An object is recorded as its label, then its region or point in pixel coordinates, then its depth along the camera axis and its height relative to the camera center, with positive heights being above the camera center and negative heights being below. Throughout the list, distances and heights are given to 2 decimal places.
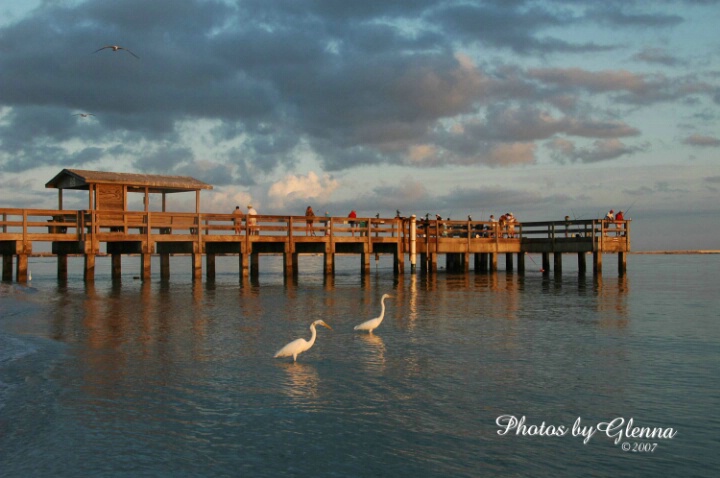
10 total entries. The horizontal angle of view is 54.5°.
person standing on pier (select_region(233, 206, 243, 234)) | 34.31 +0.66
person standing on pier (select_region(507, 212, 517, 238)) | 43.41 +0.24
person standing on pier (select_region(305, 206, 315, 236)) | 36.47 +0.35
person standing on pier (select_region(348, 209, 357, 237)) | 38.27 +0.67
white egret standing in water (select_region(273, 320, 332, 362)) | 12.59 -2.10
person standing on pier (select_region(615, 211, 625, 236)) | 40.41 +0.29
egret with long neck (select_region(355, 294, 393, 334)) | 16.11 -2.14
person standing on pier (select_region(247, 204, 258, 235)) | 34.59 +0.56
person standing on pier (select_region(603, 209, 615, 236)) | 39.97 +0.66
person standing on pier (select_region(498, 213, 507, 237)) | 43.22 +0.25
